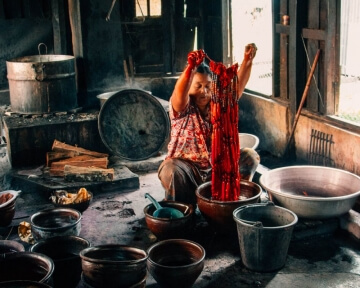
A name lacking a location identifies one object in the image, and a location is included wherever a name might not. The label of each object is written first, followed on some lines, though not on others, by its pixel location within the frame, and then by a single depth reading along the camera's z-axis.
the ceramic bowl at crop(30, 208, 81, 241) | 5.33
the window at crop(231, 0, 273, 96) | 9.59
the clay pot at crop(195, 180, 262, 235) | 5.46
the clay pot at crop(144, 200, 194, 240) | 5.51
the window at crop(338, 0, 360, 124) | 7.14
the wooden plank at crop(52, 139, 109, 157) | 8.11
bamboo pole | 7.69
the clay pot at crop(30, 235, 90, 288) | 4.63
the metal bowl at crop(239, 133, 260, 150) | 8.40
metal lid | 8.33
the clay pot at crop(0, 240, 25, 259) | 4.85
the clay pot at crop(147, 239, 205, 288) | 4.63
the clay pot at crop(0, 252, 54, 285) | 4.36
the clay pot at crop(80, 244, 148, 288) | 4.21
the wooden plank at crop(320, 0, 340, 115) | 7.28
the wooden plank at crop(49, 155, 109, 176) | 7.80
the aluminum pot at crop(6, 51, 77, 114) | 8.45
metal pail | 4.94
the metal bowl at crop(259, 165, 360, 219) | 5.70
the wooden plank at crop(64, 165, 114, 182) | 7.59
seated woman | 5.97
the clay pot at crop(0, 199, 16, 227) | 5.98
